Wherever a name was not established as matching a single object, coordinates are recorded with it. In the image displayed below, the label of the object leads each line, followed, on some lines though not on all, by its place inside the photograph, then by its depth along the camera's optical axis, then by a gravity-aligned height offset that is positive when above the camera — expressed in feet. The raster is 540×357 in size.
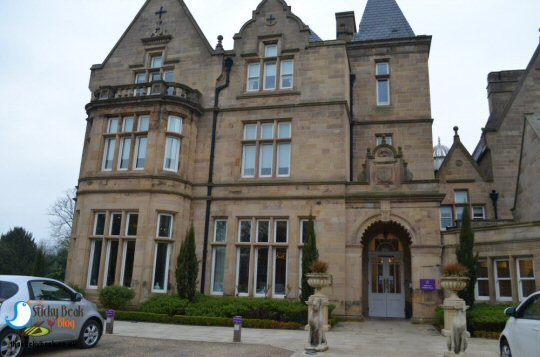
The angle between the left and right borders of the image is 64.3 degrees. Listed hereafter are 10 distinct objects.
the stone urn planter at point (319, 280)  40.83 -0.04
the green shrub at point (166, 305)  51.98 -3.81
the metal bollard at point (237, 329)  38.47 -4.60
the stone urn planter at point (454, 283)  37.78 +0.19
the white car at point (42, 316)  26.76 -3.15
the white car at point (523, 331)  23.97 -2.51
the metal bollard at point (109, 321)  41.43 -4.73
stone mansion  56.03 +14.87
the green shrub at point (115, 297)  53.42 -3.07
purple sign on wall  53.36 -0.14
